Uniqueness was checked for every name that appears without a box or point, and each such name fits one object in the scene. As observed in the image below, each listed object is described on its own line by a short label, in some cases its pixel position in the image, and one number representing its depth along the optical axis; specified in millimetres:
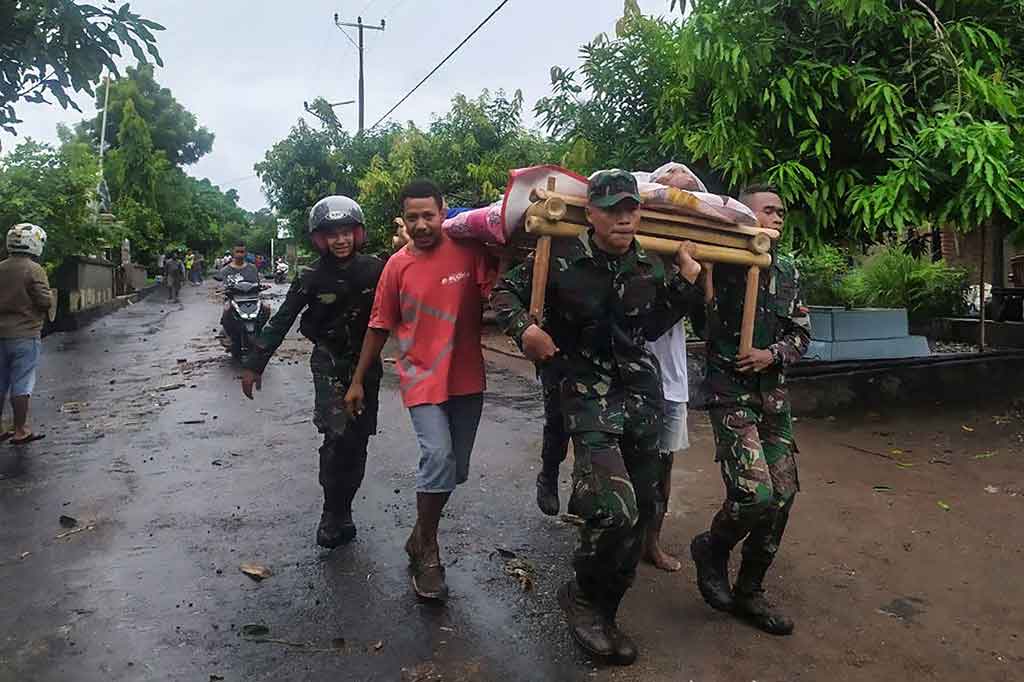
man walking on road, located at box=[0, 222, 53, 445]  6402
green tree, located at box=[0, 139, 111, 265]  12812
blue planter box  7926
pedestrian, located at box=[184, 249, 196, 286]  41844
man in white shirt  3748
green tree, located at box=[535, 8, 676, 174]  7637
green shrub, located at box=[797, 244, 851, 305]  10922
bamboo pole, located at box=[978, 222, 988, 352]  8414
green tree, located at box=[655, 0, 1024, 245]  5836
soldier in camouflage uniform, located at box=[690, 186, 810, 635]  3262
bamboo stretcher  2961
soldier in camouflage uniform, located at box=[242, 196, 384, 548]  4180
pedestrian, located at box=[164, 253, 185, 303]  27797
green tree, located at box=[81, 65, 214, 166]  38281
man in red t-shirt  3604
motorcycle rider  11227
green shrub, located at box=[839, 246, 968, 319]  11773
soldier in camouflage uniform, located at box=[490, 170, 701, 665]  2955
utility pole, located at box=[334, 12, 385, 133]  28625
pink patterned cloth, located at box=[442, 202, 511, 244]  3326
